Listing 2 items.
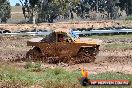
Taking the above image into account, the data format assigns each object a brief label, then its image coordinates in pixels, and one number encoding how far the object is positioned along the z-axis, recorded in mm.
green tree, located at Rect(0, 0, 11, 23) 93200
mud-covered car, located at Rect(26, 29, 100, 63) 19281
